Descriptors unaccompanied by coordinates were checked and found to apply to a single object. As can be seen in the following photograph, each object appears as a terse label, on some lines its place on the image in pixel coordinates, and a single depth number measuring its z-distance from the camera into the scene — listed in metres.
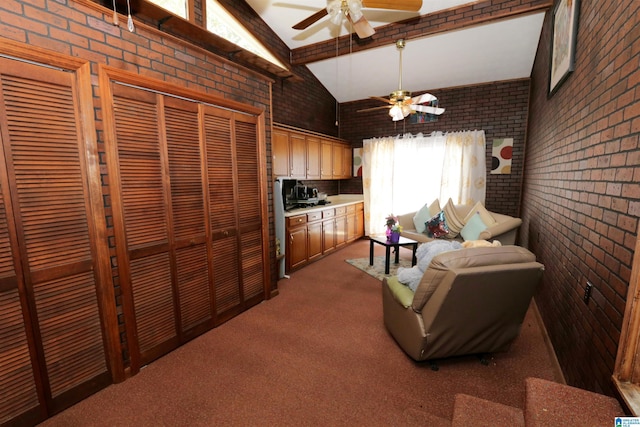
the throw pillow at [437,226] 4.51
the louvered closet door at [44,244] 1.49
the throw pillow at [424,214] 4.89
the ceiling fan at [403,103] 3.62
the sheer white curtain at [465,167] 5.10
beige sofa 4.02
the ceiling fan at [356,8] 2.28
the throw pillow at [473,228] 4.19
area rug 4.07
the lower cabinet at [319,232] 4.14
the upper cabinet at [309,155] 4.34
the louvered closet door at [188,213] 2.21
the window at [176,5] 2.69
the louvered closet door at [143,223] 1.92
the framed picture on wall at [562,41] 2.06
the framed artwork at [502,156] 4.95
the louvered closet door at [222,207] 2.49
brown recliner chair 1.75
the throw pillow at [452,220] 4.59
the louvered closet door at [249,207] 2.77
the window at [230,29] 3.34
